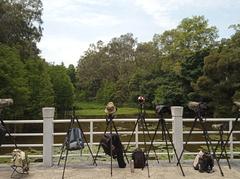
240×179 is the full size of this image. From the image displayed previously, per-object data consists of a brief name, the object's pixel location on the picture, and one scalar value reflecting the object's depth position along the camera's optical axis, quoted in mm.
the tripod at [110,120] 3905
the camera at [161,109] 3955
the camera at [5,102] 3799
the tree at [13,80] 12554
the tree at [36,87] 15664
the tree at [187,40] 23699
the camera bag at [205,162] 3834
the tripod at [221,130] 3900
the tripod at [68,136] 3793
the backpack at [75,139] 3807
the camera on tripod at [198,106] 3899
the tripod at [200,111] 3890
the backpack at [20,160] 3740
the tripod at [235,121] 3938
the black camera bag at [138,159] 3882
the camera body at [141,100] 3872
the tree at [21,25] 14771
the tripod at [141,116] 3862
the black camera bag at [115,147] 3914
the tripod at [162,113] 3957
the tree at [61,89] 24970
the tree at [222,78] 13723
